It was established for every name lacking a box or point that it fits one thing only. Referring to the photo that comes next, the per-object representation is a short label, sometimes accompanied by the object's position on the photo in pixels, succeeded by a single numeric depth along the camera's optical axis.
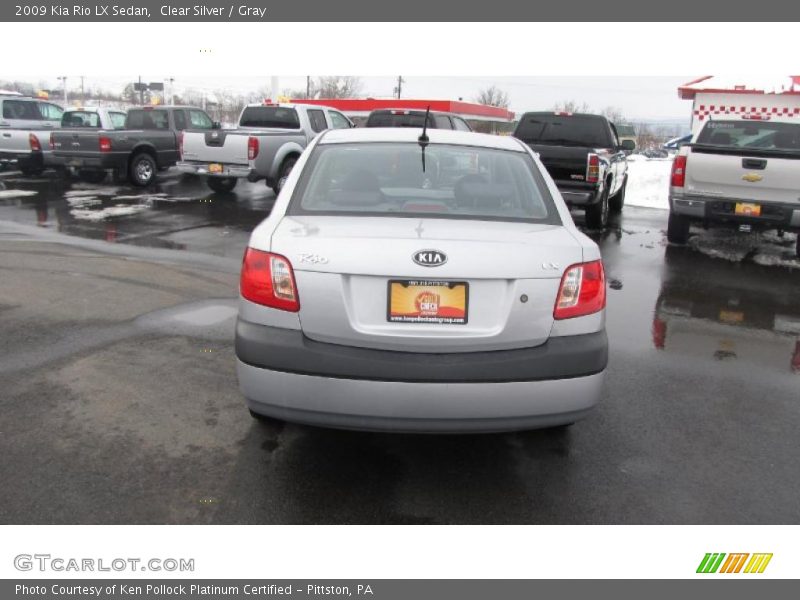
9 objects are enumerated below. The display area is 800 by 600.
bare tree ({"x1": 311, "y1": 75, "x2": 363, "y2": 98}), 75.75
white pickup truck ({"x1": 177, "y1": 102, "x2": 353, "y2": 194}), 13.30
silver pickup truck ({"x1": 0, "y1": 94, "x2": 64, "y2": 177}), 16.59
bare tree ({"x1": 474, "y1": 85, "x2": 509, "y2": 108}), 86.12
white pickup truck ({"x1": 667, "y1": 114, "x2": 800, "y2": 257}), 8.88
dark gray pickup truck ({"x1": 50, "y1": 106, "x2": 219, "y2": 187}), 15.02
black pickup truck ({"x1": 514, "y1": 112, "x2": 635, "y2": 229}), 10.36
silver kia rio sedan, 3.05
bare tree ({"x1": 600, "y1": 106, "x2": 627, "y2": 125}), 66.72
